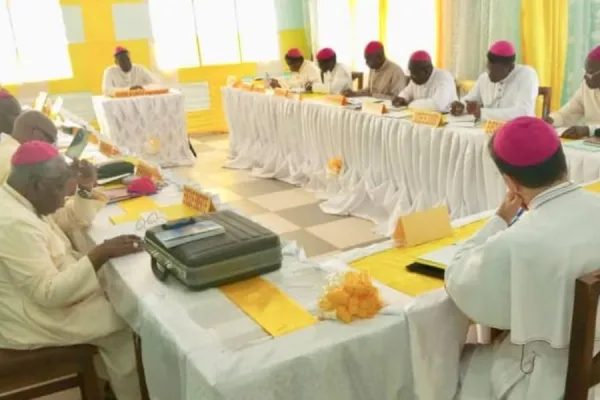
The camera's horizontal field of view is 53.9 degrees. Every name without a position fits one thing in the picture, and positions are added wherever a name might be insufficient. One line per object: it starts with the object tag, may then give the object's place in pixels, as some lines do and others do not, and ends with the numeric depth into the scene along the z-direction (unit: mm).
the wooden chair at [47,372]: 1896
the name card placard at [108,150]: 3523
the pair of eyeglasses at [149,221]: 2240
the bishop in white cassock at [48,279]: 1812
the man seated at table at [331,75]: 5918
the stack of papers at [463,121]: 3654
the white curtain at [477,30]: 5324
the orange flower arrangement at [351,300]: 1409
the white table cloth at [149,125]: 6164
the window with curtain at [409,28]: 6226
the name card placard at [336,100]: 4814
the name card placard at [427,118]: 3705
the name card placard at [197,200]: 2303
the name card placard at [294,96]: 5305
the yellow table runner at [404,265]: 1595
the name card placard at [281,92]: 5522
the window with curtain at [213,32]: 8117
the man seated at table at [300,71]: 6609
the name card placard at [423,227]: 1841
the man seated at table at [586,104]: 3379
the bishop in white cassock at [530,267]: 1282
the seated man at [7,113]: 3473
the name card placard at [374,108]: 4246
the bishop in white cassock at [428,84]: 4672
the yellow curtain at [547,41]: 5016
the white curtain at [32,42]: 7348
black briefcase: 1586
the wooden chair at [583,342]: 1210
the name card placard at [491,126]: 3322
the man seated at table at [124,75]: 6844
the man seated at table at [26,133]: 2770
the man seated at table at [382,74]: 5645
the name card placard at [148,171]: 2850
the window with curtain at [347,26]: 7238
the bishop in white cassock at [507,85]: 3935
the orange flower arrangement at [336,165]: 4719
